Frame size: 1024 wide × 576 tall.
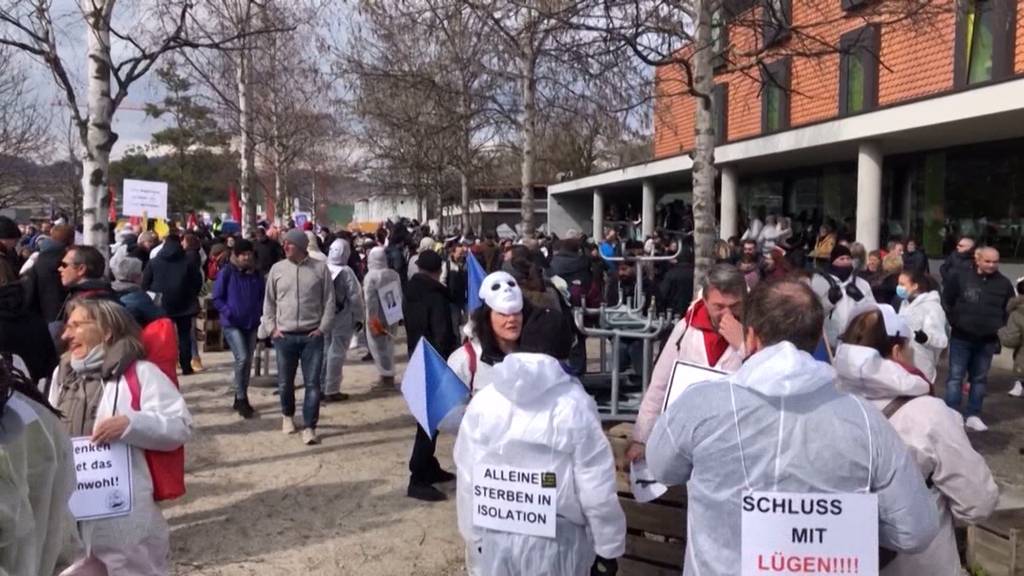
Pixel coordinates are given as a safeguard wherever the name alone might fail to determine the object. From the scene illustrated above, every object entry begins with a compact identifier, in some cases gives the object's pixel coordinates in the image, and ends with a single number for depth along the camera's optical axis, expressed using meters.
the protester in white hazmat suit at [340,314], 9.30
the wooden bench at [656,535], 4.55
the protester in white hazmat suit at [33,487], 2.04
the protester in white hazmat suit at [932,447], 2.99
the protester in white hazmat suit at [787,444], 2.52
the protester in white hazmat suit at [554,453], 3.14
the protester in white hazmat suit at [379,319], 10.16
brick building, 12.98
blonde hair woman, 3.73
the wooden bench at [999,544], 4.64
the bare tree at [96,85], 8.30
